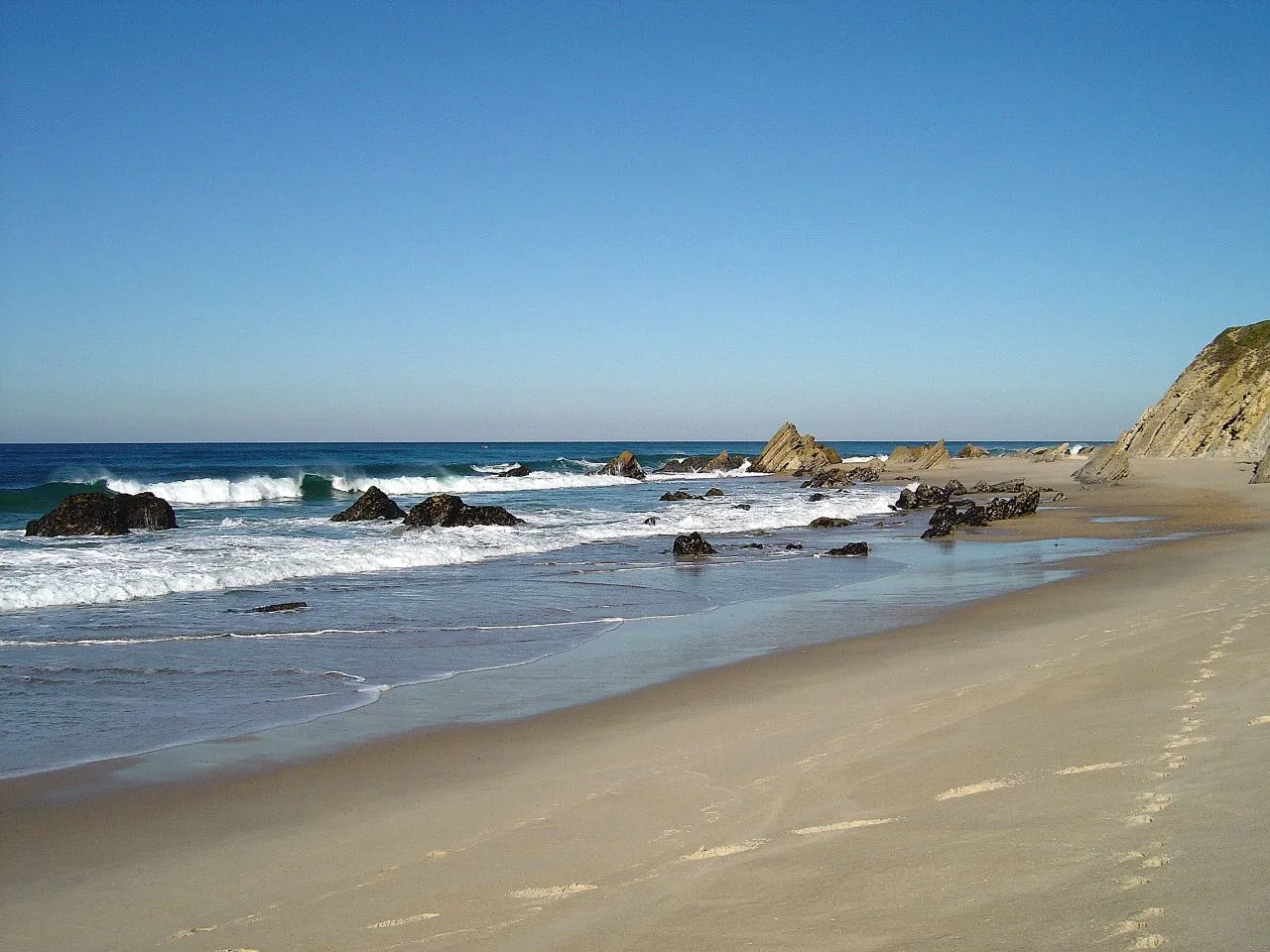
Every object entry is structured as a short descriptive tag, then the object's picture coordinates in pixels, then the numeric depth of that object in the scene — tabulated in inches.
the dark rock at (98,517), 866.1
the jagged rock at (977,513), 868.6
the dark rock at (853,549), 745.0
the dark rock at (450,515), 964.0
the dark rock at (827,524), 1036.5
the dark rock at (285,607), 489.4
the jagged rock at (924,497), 1238.3
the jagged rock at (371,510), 1062.4
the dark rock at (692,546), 762.8
